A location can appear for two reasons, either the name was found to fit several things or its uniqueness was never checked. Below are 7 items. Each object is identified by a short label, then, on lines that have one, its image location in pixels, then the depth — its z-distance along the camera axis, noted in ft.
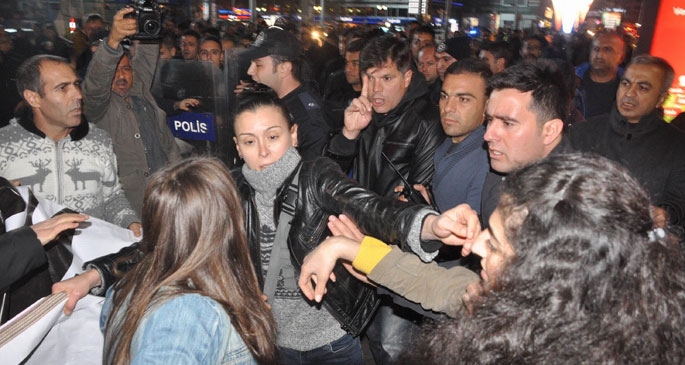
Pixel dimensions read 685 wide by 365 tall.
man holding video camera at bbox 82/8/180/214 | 12.06
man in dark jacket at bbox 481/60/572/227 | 8.79
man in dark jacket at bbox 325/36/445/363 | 10.62
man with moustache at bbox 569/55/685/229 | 11.03
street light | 55.74
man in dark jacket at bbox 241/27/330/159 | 13.41
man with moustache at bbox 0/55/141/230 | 10.12
